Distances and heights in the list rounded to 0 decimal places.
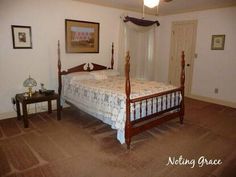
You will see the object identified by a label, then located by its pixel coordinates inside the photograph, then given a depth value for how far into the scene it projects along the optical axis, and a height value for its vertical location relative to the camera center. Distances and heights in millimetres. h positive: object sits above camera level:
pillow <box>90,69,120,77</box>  4592 -309
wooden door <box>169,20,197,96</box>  5555 +380
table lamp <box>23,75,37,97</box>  3697 -483
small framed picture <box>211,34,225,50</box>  4926 +496
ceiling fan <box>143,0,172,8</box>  2519 +766
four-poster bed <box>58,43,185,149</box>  2850 -679
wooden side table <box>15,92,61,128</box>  3440 -765
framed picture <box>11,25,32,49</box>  3705 +426
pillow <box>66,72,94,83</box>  4102 -374
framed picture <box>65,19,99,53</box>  4430 +550
